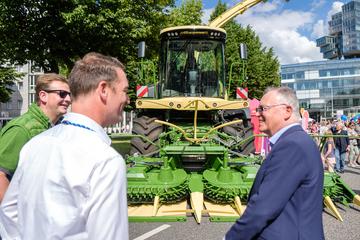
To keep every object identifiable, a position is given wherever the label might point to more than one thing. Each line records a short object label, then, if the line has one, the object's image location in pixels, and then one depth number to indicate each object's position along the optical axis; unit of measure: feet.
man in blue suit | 4.98
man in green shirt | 5.97
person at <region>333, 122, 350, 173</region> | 31.27
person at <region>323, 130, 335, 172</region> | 27.81
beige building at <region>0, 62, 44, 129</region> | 141.08
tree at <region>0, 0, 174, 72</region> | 33.86
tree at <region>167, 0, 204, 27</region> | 73.90
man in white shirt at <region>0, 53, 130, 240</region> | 3.12
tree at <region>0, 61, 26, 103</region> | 66.03
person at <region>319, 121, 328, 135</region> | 39.17
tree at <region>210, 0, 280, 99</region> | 81.63
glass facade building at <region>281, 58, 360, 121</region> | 238.48
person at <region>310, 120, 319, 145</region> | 47.39
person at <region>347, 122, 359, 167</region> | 35.35
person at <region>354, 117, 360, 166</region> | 39.17
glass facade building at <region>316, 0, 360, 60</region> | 319.27
